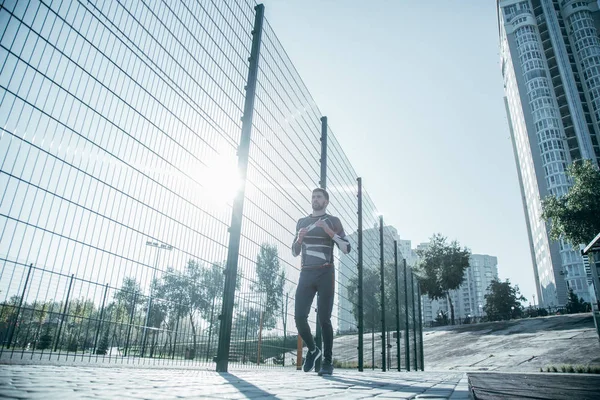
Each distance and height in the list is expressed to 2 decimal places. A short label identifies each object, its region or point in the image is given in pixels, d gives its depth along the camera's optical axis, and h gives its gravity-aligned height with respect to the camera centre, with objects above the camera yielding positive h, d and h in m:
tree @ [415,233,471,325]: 43.19 +8.03
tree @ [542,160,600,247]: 24.95 +8.77
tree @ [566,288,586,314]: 32.38 +3.08
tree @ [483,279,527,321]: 47.19 +5.07
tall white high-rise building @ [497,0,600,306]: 54.44 +37.09
